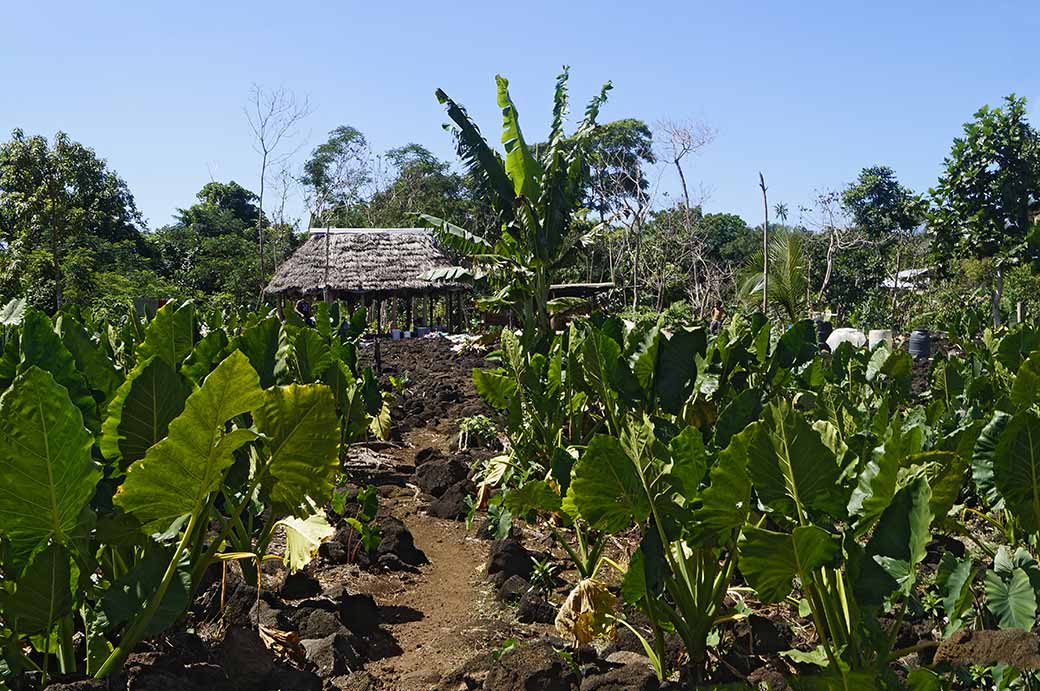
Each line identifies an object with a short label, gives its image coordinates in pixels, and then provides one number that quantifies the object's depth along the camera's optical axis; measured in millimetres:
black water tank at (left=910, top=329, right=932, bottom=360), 16312
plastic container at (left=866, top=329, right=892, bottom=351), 16016
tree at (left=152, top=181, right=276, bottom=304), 34094
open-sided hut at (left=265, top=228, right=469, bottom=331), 28578
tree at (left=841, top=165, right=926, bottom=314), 34031
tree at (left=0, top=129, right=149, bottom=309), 21188
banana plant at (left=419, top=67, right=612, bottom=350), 9812
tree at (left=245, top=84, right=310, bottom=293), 21786
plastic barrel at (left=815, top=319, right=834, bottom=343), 16678
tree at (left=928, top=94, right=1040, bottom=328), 15180
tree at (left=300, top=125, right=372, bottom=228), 43066
